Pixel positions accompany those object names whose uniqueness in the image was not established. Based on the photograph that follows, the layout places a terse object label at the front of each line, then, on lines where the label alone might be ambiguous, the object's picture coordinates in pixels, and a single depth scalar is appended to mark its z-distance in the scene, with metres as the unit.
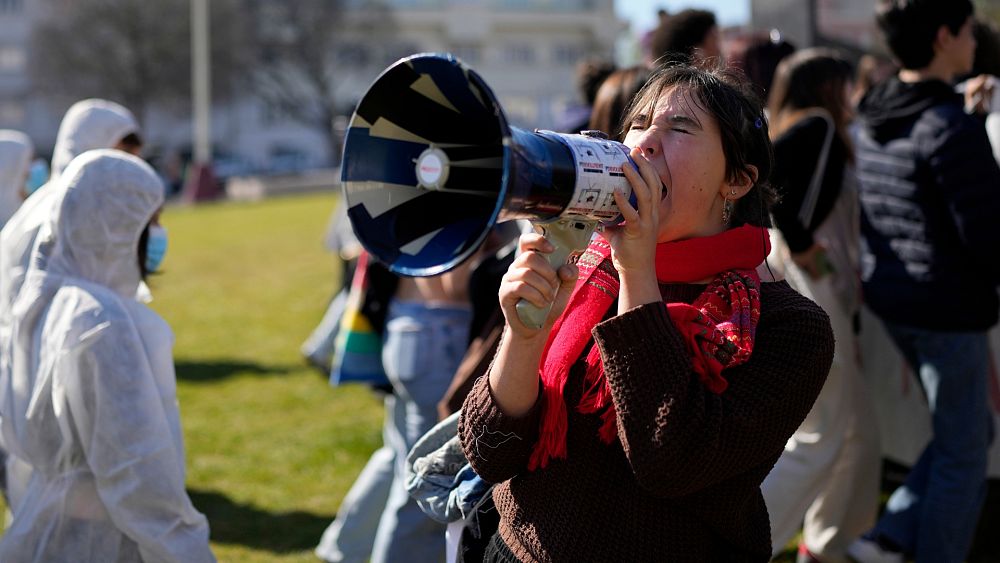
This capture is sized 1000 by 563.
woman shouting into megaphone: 2.05
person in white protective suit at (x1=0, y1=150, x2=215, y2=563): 3.05
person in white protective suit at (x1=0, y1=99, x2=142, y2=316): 3.77
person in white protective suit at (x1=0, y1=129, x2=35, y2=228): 5.48
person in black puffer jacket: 3.90
